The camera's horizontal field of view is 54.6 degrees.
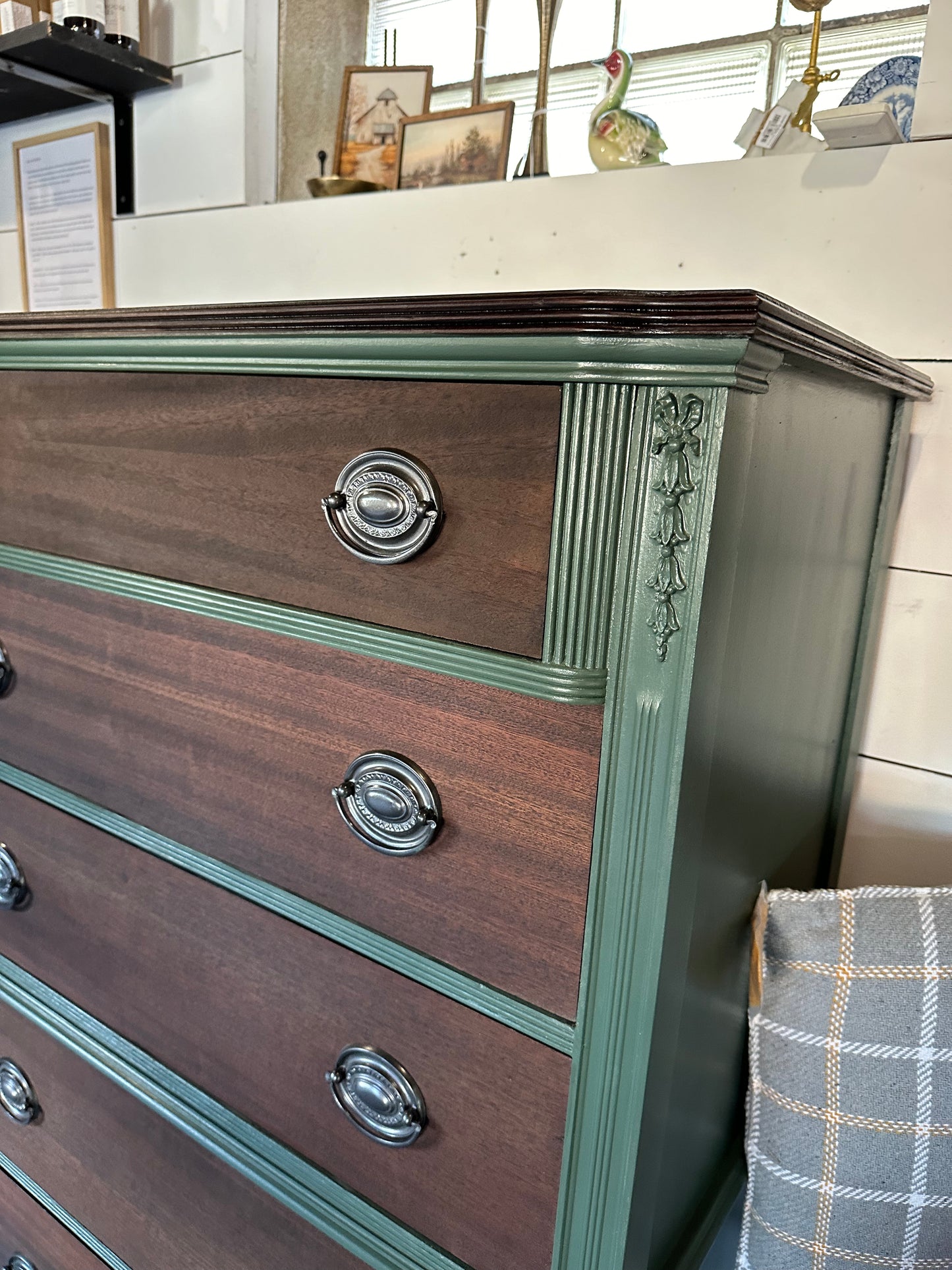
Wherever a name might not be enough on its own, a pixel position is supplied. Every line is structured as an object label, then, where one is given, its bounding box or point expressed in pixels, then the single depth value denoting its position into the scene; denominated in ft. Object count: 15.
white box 3.25
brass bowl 4.69
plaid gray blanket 2.49
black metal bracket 5.48
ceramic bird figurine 3.94
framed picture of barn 4.77
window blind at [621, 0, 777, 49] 4.12
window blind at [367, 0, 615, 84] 4.59
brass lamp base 3.64
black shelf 4.78
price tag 3.59
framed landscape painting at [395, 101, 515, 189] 4.37
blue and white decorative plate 3.39
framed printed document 5.67
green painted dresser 1.93
